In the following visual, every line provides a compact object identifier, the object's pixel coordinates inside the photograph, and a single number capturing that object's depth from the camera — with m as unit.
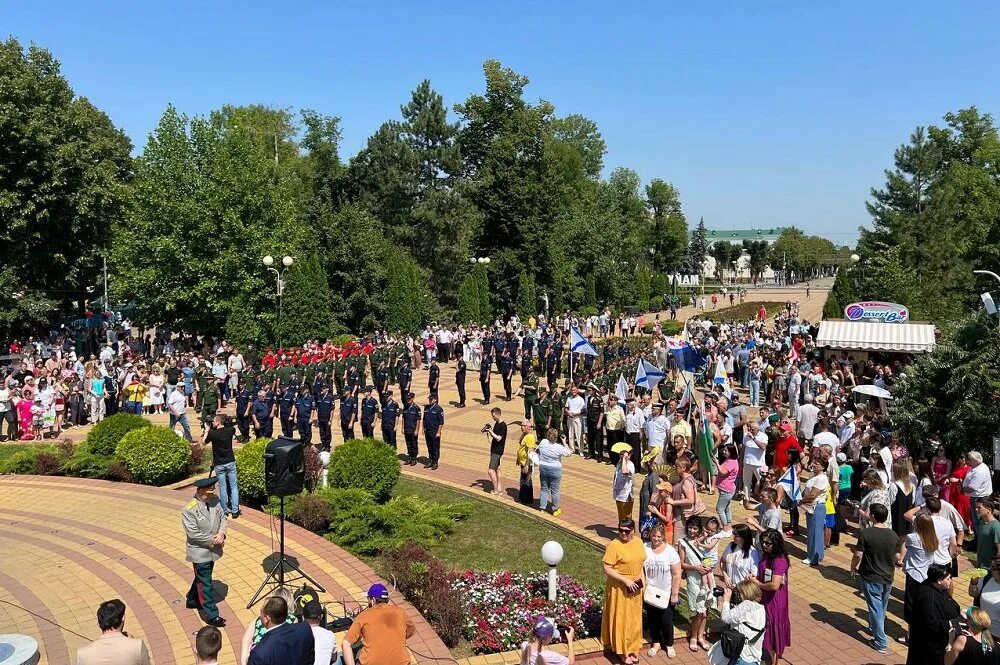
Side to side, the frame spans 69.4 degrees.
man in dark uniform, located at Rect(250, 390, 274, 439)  15.54
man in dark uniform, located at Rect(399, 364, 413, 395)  19.34
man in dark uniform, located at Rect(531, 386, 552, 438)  15.53
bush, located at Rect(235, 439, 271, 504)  12.11
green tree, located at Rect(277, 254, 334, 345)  30.84
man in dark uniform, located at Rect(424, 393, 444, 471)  14.43
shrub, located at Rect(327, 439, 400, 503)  12.20
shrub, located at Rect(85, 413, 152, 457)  14.33
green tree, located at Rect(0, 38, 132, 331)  30.36
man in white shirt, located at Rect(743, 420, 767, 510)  12.38
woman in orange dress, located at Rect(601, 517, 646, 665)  7.32
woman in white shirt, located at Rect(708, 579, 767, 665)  6.25
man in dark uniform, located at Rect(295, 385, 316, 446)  15.90
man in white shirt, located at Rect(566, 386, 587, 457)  16.33
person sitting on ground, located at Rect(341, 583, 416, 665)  5.90
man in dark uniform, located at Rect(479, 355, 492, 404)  21.59
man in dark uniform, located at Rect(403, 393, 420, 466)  14.99
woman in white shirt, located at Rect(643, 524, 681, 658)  7.54
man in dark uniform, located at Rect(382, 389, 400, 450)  15.50
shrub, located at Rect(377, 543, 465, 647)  8.00
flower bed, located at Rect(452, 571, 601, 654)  8.02
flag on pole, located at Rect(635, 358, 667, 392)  15.98
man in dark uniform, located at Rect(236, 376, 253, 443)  16.78
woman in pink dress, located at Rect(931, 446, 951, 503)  11.02
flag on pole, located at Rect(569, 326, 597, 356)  21.00
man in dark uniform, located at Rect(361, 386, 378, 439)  15.72
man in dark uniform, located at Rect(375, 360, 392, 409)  19.43
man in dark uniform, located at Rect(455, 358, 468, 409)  21.41
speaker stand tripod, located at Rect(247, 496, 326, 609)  8.41
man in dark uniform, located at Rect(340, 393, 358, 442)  15.98
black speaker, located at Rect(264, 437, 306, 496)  8.48
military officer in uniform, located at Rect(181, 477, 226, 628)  7.91
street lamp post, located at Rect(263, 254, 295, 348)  27.12
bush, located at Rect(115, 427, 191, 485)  13.36
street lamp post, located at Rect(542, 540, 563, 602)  7.99
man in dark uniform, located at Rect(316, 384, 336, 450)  16.28
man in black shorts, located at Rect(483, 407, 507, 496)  12.78
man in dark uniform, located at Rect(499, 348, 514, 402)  22.23
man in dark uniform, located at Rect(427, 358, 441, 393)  17.42
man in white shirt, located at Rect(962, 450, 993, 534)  10.35
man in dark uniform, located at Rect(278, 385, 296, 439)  16.16
